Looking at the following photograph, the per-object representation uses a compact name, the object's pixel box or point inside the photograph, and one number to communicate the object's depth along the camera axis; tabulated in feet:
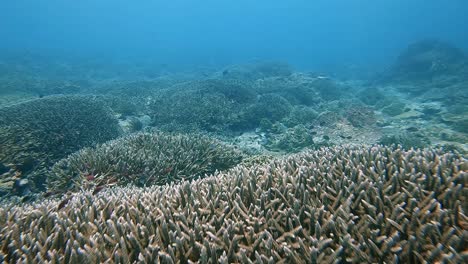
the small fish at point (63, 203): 11.91
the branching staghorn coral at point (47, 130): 24.41
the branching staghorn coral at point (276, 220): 7.62
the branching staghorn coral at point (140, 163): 19.01
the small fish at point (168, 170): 19.95
